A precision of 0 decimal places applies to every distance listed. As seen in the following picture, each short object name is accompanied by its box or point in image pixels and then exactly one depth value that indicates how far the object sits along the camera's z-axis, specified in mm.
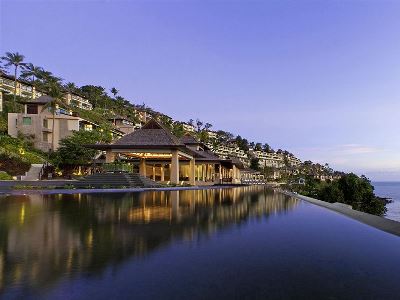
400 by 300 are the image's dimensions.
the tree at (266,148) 189000
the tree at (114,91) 114438
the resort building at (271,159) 171250
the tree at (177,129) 95400
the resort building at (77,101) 87469
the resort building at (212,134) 157800
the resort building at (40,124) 52844
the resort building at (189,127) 141788
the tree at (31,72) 73581
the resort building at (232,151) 135725
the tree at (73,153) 46281
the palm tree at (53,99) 50125
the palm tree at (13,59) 62125
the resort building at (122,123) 77512
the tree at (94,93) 105000
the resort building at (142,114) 116688
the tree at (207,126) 145425
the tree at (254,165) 125125
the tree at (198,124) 145088
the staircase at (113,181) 27984
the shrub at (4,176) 34531
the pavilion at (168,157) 34031
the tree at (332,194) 53534
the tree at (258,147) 180625
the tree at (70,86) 97738
